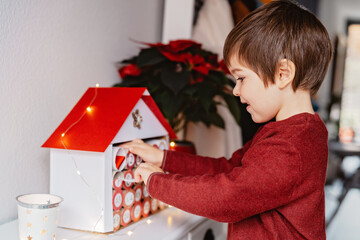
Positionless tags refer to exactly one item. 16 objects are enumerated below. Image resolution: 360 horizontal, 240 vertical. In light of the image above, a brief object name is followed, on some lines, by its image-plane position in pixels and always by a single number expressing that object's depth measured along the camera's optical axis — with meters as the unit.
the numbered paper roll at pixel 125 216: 0.77
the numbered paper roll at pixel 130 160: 0.78
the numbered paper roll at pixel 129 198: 0.79
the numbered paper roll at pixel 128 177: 0.79
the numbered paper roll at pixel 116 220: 0.75
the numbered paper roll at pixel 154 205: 0.90
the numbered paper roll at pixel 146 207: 0.86
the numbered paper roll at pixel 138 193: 0.83
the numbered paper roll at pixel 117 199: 0.75
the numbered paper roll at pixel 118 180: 0.75
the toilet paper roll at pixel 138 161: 0.82
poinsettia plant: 1.00
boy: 0.65
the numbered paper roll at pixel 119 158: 0.75
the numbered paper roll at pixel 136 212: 0.82
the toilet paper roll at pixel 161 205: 0.94
